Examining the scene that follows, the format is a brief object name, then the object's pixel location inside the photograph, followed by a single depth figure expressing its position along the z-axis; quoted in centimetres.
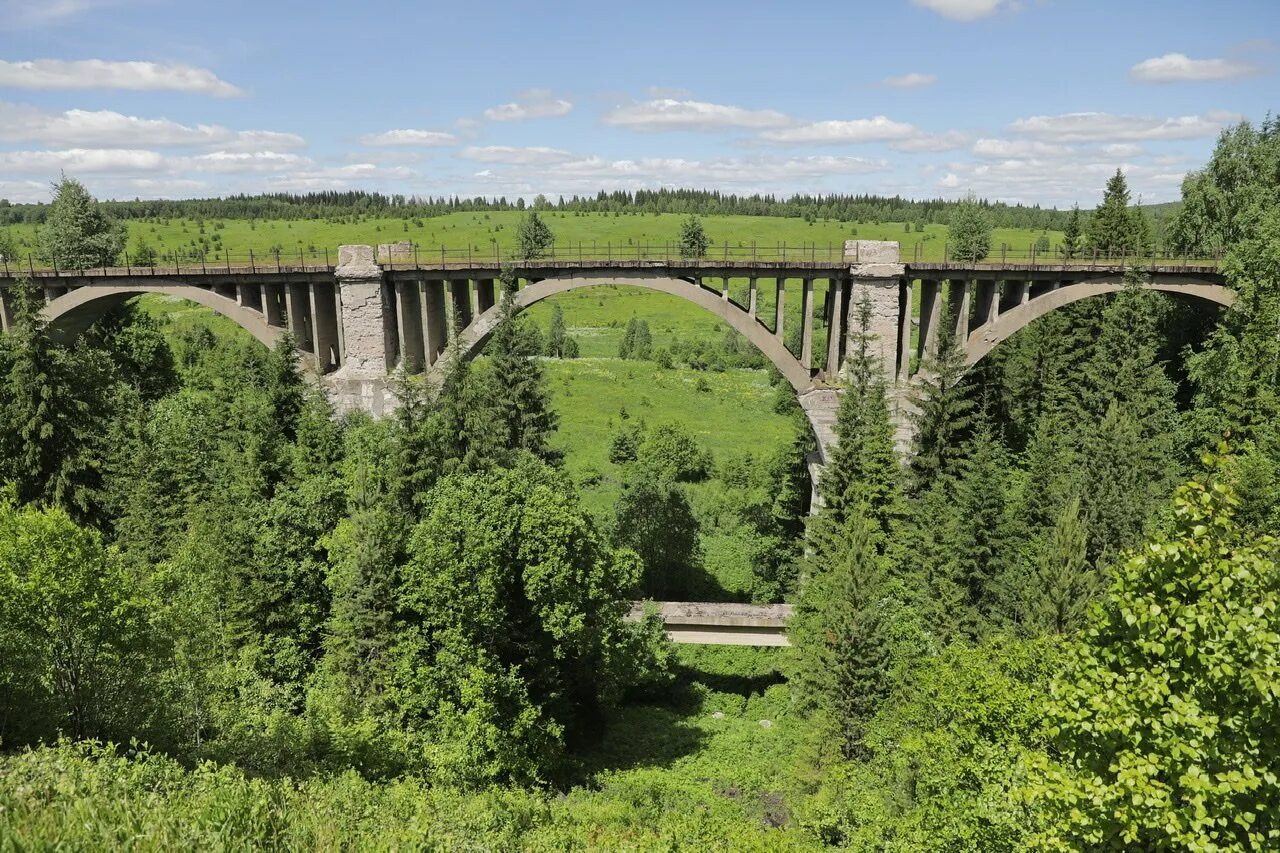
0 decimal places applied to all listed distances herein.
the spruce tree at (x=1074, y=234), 5952
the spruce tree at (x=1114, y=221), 5700
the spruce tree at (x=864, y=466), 2934
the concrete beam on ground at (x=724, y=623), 3347
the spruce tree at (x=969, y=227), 8481
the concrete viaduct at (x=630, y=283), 3438
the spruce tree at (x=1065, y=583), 2256
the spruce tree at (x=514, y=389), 3142
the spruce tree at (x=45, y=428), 2808
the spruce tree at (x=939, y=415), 3169
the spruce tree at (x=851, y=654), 2225
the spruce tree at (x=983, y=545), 2761
